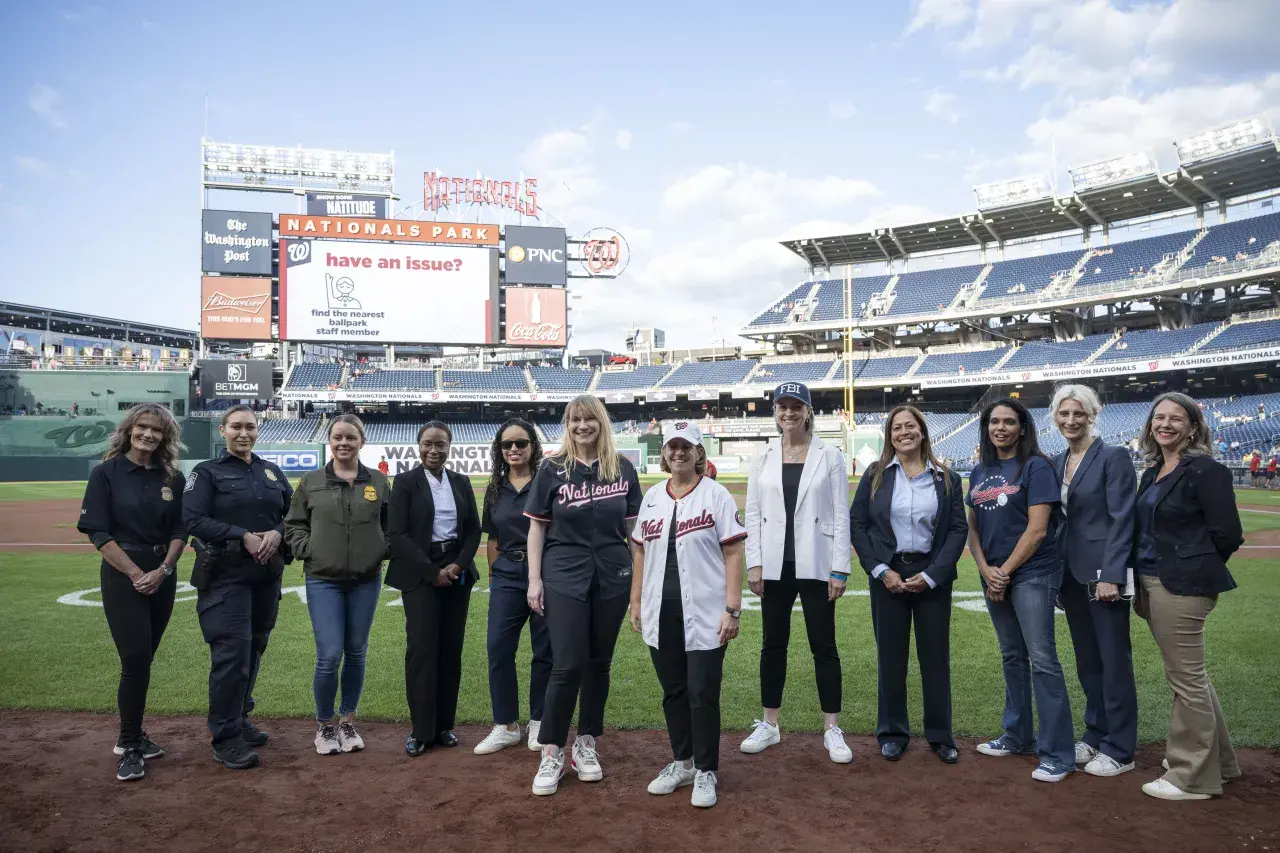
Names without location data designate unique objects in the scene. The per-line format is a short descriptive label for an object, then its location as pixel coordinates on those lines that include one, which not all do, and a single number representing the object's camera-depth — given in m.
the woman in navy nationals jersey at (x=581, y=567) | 4.39
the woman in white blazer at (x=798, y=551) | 4.86
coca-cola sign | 50.47
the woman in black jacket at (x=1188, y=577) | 4.18
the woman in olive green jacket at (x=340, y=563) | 4.91
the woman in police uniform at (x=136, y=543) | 4.68
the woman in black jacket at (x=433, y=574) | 4.95
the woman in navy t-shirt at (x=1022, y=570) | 4.55
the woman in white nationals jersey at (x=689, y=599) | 4.22
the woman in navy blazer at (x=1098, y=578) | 4.48
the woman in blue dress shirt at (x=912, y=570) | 4.80
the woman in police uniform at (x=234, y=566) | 4.75
